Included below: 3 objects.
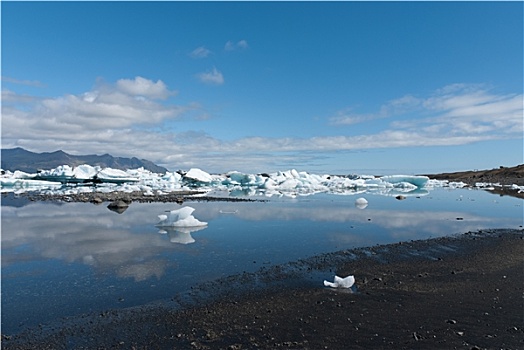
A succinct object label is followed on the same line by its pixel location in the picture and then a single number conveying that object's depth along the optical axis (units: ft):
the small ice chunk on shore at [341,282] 21.68
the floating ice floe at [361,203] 69.44
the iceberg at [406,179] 143.56
